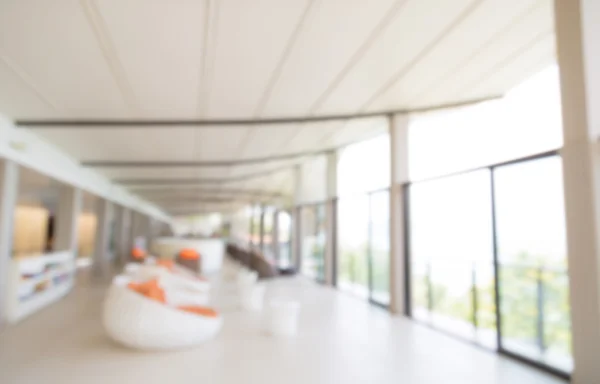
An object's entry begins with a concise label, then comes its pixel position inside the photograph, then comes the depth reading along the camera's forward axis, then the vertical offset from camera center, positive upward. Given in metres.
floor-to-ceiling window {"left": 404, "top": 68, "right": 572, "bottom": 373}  4.64 +0.11
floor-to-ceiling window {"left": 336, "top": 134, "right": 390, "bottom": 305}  8.02 +0.21
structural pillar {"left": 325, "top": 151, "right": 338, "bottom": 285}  10.26 +0.23
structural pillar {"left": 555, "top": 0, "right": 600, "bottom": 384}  3.12 +0.49
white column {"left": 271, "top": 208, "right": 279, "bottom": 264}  16.14 -0.25
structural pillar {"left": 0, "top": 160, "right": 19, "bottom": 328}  5.79 +0.14
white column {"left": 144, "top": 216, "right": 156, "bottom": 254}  23.39 -0.21
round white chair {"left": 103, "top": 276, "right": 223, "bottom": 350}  4.14 -1.03
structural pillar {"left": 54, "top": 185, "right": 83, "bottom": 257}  9.69 +0.16
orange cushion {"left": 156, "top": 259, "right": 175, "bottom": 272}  8.16 -0.80
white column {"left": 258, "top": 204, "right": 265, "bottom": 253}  18.03 +0.00
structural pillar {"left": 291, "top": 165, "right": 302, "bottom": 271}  13.03 +0.39
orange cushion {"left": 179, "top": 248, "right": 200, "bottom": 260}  11.38 -0.81
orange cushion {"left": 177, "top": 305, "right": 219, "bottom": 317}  4.95 -1.07
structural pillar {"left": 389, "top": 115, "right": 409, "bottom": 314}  6.86 +0.49
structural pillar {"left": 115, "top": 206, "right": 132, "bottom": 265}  17.42 -0.21
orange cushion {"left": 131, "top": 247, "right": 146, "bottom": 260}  12.52 -0.89
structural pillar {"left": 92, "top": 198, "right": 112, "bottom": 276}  13.31 -0.24
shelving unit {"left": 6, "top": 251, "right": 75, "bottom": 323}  5.80 -0.99
